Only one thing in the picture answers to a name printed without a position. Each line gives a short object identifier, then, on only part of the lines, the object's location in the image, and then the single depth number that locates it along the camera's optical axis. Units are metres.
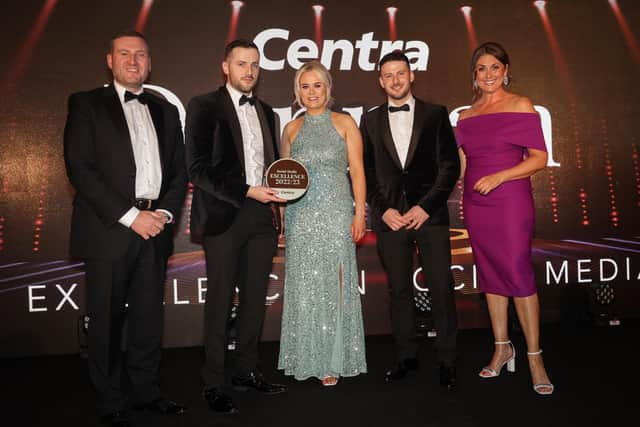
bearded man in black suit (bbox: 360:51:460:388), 3.53
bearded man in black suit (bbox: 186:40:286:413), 3.14
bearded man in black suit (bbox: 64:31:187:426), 2.88
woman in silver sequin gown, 3.39
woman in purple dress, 3.36
